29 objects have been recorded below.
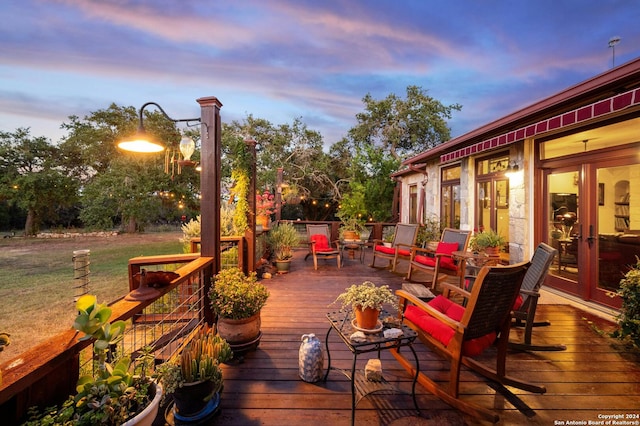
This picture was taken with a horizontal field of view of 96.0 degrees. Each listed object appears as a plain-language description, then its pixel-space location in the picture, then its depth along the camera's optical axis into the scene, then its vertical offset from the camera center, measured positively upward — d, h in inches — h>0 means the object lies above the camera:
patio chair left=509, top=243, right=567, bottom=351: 102.6 -33.6
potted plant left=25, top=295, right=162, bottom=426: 40.0 -27.4
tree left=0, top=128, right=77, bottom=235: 580.3 +78.4
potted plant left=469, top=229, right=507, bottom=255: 189.6 -21.6
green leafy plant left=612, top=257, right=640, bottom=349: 99.4 -35.4
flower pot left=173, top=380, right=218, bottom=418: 64.6 -42.3
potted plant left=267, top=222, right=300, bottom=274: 224.6 -26.4
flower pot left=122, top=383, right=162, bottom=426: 42.9 -31.5
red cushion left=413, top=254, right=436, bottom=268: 189.1 -33.5
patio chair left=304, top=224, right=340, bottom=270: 244.7 -27.3
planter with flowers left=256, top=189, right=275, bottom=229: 245.0 +1.0
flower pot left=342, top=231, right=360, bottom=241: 283.4 -23.1
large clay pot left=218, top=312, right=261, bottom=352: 96.1 -40.2
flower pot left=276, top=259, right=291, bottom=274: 223.6 -42.0
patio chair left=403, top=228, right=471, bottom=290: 175.9 -32.3
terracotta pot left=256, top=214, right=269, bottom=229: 243.0 -6.9
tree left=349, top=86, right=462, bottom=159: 606.9 +189.8
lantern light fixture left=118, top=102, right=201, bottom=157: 94.7 +23.3
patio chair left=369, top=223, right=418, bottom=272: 223.3 -27.0
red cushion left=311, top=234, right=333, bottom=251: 254.9 -27.5
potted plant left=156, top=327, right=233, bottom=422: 63.2 -38.6
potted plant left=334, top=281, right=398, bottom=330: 75.2 -23.8
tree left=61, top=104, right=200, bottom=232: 528.4 +83.2
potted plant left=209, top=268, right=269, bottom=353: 96.4 -32.9
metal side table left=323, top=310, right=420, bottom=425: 71.6 -32.8
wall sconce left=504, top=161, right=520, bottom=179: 194.9 +28.0
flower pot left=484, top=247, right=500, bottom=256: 187.0 -26.4
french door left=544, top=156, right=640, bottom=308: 135.9 -7.3
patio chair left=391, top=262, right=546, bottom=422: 72.7 -33.7
